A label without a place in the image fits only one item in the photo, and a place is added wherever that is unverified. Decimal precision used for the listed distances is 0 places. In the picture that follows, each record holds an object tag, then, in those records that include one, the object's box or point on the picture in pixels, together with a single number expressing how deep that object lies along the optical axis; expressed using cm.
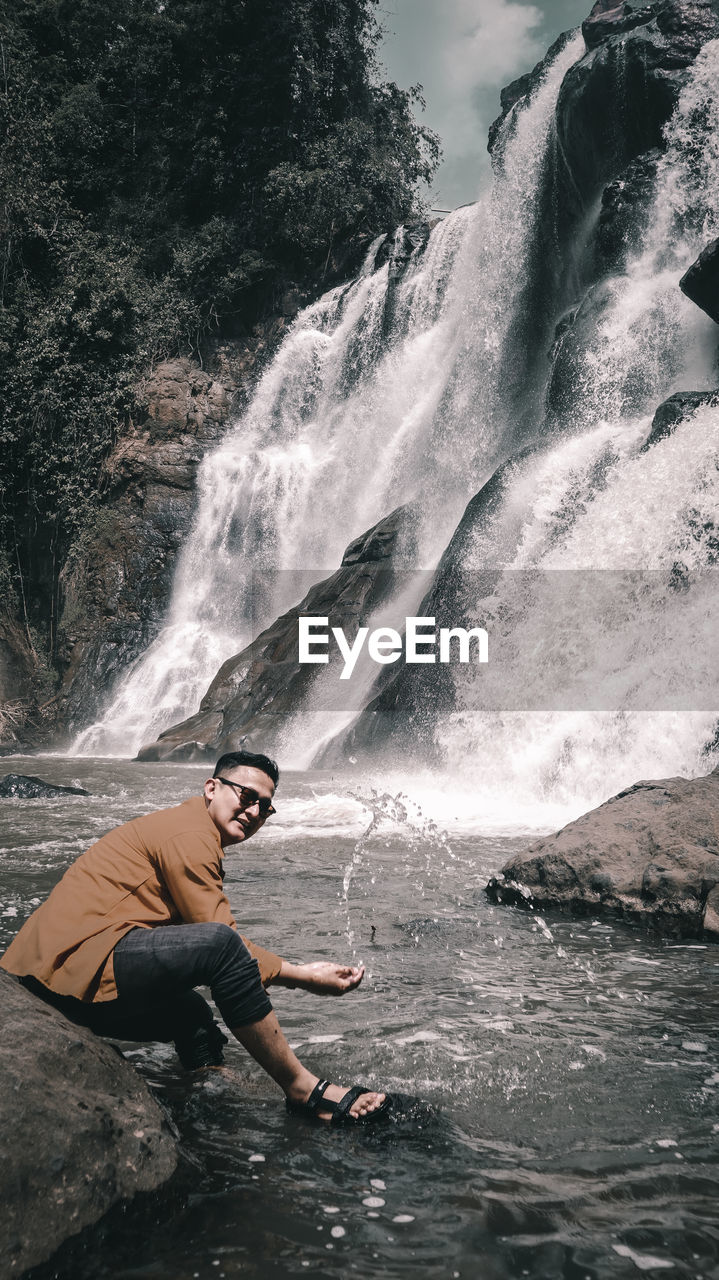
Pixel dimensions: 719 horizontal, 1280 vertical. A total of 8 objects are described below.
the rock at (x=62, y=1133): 190
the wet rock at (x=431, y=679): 1287
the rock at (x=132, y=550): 2203
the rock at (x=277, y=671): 1559
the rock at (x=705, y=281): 1338
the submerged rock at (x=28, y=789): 1054
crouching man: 256
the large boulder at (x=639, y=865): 490
